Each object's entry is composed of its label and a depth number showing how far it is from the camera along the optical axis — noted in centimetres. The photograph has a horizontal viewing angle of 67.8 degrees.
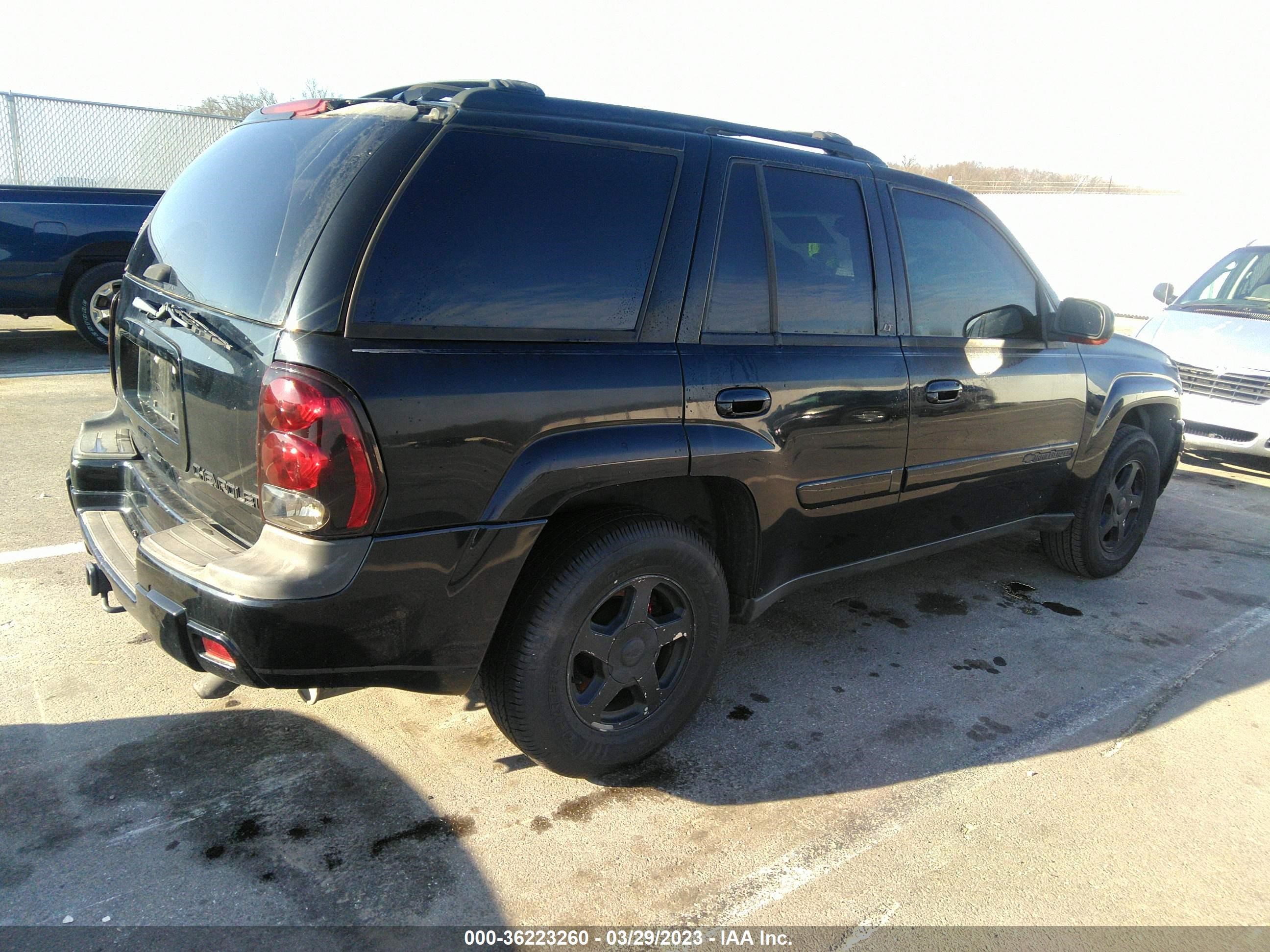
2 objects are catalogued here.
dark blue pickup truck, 803
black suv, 230
